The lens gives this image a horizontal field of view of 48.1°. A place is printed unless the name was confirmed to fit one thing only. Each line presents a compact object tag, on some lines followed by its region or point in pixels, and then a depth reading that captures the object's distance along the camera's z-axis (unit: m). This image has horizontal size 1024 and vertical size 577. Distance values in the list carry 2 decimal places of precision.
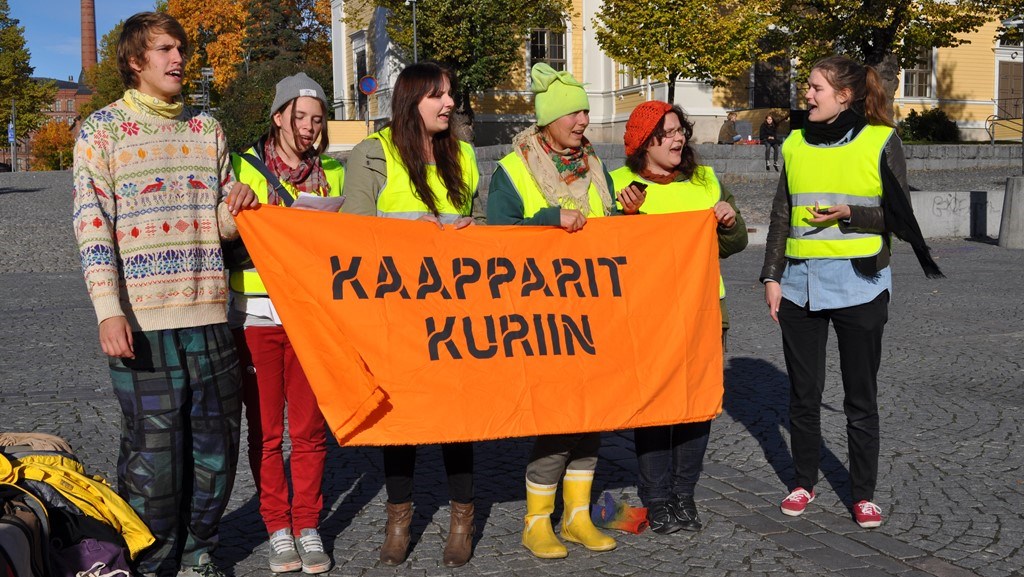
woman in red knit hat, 5.23
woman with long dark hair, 4.75
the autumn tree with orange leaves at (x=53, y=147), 94.25
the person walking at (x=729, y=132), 36.66
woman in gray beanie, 4.70
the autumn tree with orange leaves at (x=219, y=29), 61.62
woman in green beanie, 4.89
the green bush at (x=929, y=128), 40.53
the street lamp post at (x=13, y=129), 60.34
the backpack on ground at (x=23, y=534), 3.71
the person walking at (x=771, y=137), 31.85
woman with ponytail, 5.11
